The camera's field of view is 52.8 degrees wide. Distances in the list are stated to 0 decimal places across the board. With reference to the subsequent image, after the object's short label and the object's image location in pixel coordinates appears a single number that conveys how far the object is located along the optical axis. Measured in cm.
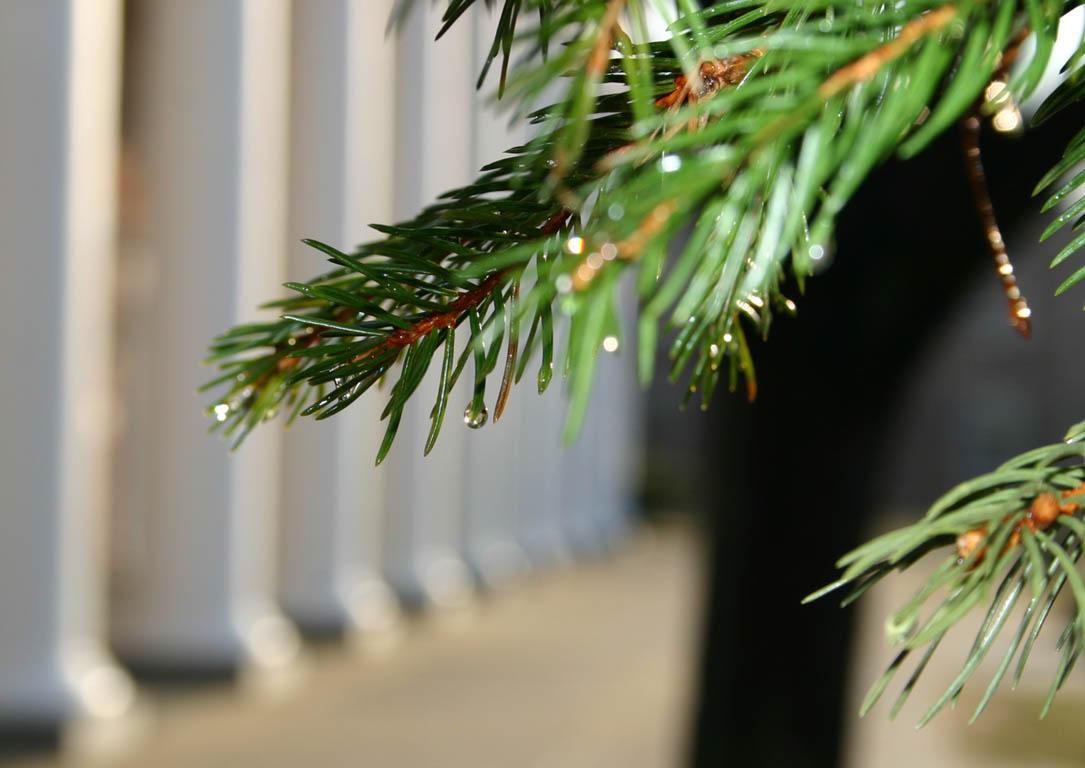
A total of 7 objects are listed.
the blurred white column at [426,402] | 711
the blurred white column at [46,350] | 354
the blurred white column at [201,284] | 470
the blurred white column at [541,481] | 1000
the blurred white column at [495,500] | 857
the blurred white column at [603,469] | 1152
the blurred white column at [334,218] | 586
